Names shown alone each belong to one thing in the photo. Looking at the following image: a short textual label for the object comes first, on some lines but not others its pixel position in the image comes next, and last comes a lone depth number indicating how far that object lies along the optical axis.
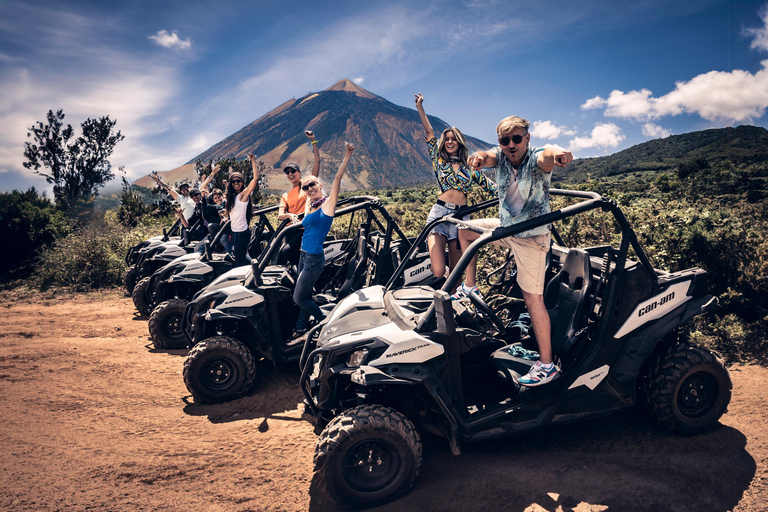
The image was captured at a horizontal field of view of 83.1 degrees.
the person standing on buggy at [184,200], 10.09
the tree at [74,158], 34.56
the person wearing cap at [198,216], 9.47
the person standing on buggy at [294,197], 6.78
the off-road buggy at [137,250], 10.91
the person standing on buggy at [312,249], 5.19
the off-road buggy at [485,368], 3.04
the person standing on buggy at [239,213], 7.68
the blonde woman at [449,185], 4.85
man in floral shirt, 3.34
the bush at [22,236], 14.07
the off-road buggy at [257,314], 4.95
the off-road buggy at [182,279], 6.96
